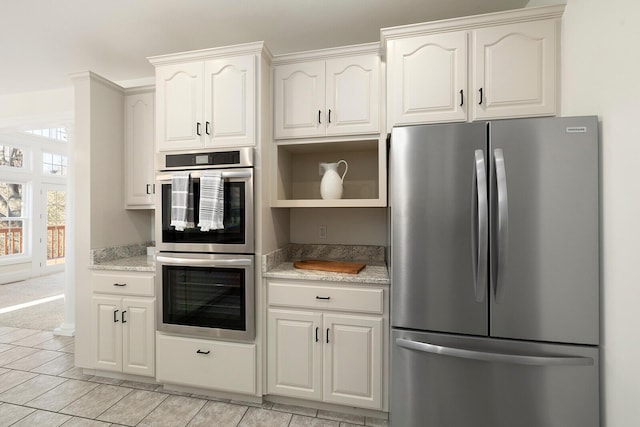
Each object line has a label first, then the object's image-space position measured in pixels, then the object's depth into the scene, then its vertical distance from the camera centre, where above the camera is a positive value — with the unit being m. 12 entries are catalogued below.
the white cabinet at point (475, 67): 1.73 +0.86
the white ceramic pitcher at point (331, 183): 2.26 +0.21
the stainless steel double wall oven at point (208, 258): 2.06 -0.32
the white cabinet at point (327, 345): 1.92 -0.87
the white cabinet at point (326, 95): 2.08 +0.83
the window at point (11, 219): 5.42 -0.14
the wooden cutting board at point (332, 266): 2.09 -0.39
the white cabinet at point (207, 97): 2.09 +0.82
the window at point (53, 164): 6.07 +0.98
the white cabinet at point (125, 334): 2.29 -0.94
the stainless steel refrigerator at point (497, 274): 1.40 -0.30
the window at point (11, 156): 5.35 +0.99
